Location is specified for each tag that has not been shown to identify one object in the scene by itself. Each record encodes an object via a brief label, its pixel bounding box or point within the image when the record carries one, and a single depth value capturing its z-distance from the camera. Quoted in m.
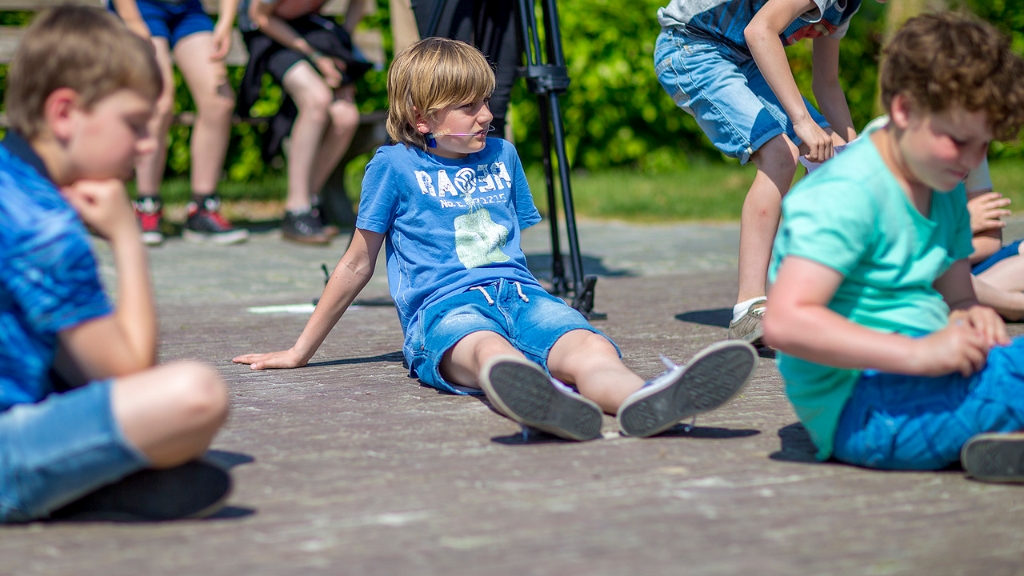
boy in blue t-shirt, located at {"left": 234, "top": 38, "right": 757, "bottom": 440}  6.04
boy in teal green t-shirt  4.26
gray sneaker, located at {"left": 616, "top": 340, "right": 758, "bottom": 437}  4.83
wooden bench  14.50
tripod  8.46
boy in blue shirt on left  3.80
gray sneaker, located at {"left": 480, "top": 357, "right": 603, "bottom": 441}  4.86
